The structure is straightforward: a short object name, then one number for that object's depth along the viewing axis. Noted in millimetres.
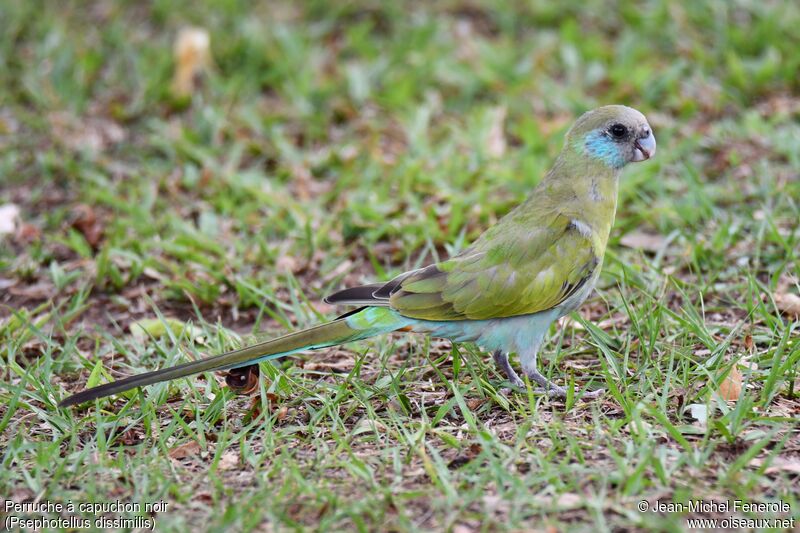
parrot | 7992
